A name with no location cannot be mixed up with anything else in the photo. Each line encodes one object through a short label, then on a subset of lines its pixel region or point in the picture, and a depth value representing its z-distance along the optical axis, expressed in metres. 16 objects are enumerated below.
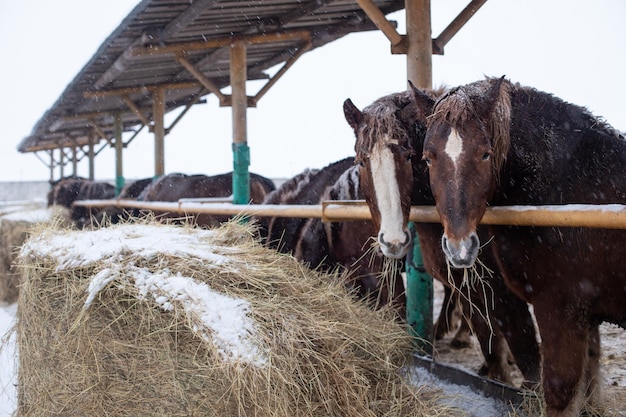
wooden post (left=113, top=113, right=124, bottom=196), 13.01
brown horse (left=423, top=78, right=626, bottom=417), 2.32
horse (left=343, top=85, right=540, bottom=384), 2.78
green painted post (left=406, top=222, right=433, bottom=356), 3.95
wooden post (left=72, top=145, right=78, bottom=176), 23.07
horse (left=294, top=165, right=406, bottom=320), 4.20
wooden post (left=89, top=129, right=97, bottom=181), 18.39
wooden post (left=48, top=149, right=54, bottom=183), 27.70
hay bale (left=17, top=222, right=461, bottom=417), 2.07
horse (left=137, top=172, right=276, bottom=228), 7.51
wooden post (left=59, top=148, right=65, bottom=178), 25.32
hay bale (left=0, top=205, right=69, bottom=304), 7.50
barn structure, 4.02
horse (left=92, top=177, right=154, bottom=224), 9.85
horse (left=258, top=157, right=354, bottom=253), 5.05
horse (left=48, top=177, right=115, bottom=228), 13.02
